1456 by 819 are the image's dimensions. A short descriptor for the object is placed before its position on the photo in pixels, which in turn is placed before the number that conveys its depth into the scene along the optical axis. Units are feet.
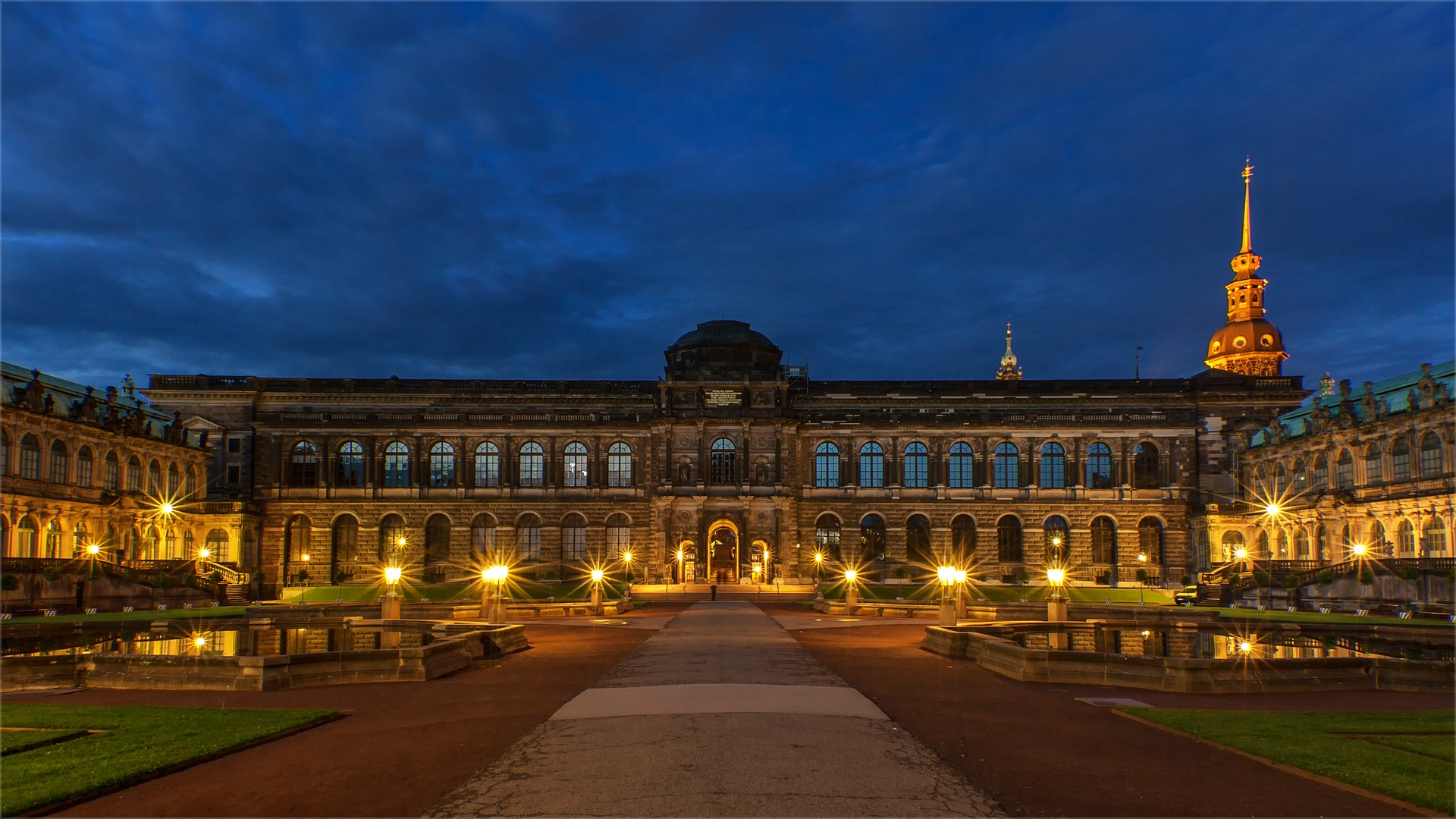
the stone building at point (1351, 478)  171.12
